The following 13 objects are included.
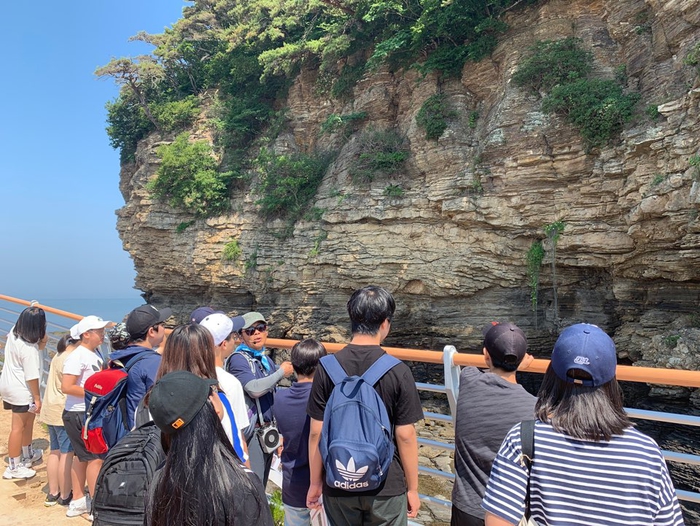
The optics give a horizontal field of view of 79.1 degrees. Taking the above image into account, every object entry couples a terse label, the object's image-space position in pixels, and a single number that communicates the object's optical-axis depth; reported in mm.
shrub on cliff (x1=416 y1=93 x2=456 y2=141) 13156
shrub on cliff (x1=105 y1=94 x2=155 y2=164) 21386
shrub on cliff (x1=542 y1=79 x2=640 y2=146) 10031
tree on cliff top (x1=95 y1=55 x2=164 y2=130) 19141
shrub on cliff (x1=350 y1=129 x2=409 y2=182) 13844
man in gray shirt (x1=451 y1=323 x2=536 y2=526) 1768
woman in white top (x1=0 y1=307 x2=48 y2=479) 3818
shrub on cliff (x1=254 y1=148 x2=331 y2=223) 16016
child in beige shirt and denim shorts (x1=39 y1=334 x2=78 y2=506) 3256
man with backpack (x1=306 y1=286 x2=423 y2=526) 1682
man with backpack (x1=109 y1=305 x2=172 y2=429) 2350
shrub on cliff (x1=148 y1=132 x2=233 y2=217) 17859
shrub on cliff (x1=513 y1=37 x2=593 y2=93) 11141
